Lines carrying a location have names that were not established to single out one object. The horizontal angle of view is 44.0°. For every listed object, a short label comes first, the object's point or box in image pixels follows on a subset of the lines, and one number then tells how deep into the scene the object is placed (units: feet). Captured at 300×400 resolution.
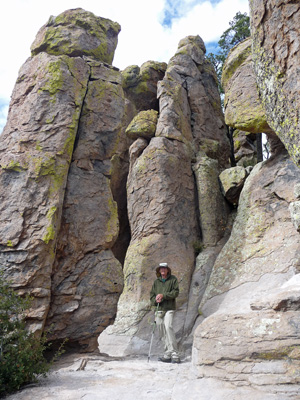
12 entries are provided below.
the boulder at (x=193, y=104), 57.41
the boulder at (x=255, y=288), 18.78
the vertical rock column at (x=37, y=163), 28.27
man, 31.40
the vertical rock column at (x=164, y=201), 45.34
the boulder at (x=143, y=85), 71.13
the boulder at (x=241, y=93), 45.78
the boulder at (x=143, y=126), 56.29
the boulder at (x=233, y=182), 52.65
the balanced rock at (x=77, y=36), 37.55
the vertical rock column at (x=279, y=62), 18.69
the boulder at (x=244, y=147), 66.95
